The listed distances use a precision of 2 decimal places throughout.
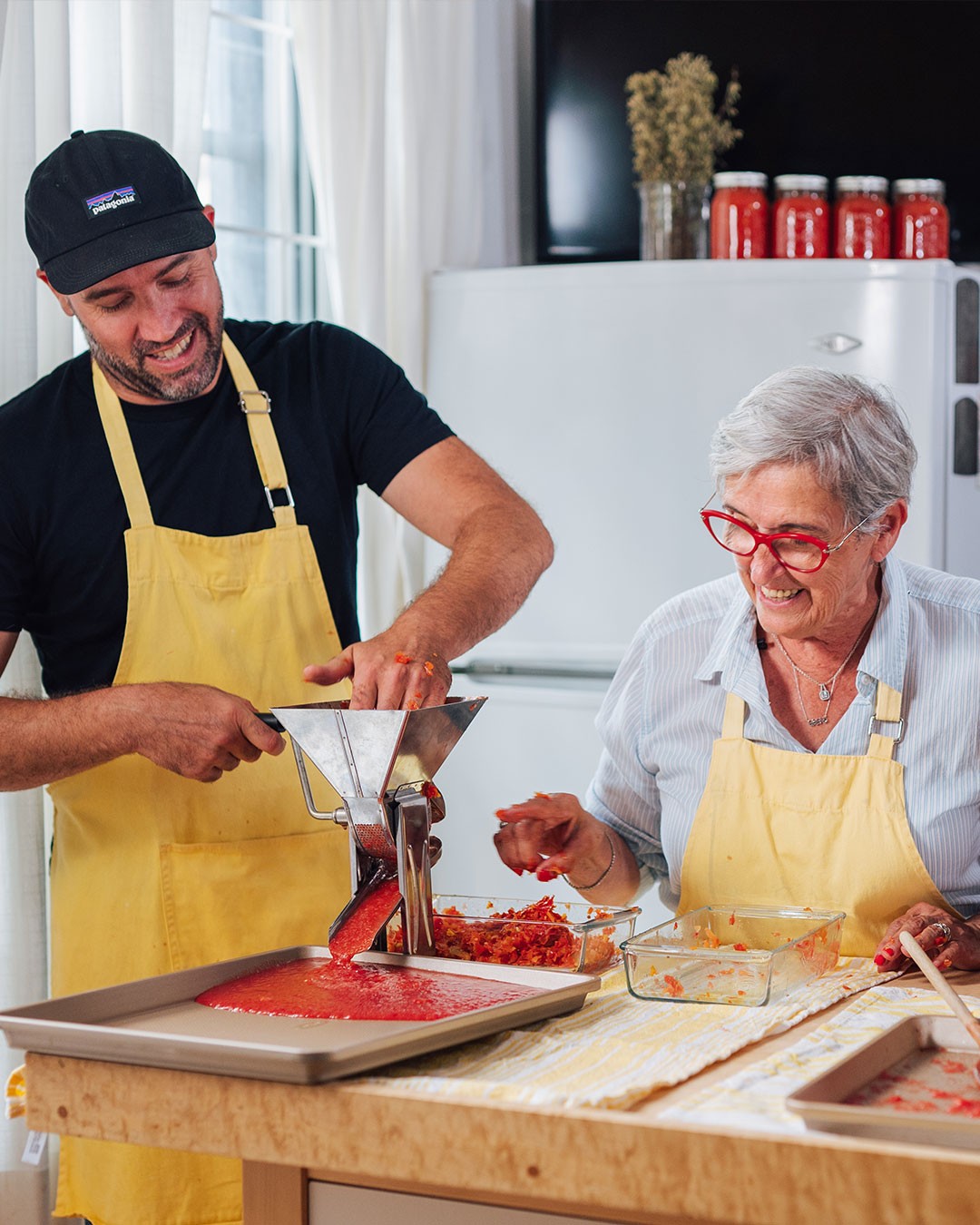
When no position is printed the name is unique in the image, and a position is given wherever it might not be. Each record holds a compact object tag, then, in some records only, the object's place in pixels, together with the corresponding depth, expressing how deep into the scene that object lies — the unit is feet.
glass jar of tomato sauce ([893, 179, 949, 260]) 10.55
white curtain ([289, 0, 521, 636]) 10.21
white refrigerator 9.80
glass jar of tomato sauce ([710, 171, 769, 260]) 10.53
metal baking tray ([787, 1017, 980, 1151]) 3.22
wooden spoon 3.98
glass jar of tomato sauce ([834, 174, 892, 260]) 10.52
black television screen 11.16
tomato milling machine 4.59
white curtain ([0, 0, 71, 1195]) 7.32
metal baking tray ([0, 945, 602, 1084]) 3.66
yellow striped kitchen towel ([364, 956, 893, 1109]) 3.63
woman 5.71
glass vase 10.80
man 5.99
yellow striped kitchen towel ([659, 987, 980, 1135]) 3.46
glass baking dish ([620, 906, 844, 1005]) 4.44
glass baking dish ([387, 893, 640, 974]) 4.85
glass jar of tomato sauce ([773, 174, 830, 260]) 10.51
